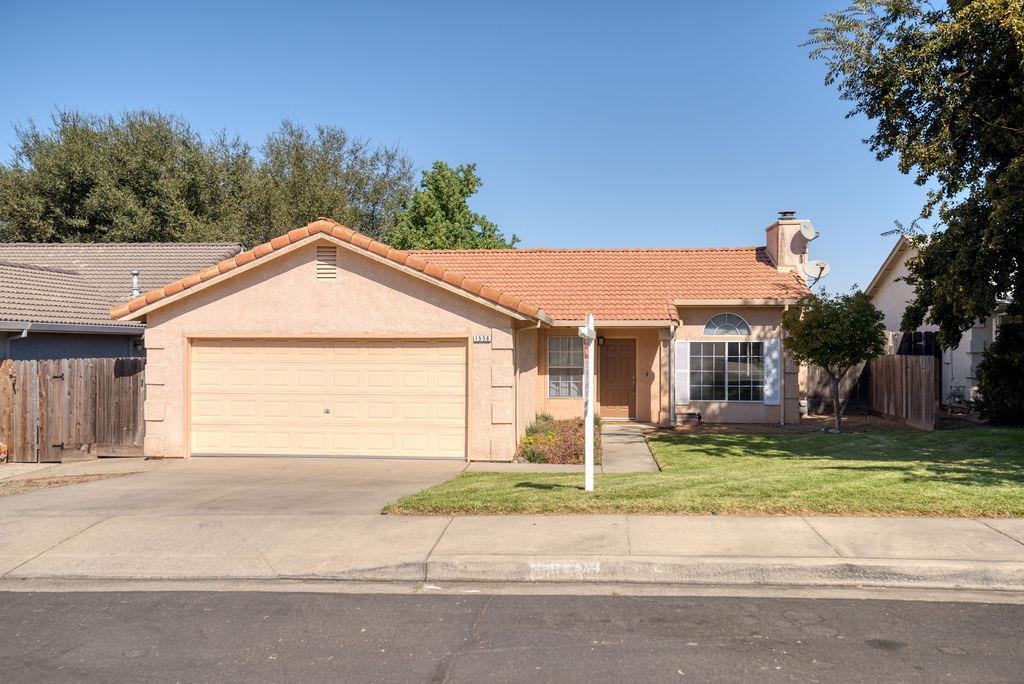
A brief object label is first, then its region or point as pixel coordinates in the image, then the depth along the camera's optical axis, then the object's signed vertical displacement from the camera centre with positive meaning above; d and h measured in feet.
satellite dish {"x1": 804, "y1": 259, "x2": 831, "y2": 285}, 70.44 +8.91
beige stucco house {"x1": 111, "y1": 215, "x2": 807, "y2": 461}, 45.24 +1.00
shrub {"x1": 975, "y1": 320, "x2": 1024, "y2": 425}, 57.77 -0.19
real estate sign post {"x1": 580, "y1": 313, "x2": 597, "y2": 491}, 33.71 -1.14
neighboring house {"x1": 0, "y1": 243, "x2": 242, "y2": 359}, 53.93 +6.31
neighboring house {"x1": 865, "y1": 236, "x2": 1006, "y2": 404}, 72.90 +4.01
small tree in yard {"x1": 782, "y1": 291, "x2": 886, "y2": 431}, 57.82 +2.88
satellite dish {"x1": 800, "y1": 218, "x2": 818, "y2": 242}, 69.62 +11.94
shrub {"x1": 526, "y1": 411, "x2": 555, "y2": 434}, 53.11 -3.43
